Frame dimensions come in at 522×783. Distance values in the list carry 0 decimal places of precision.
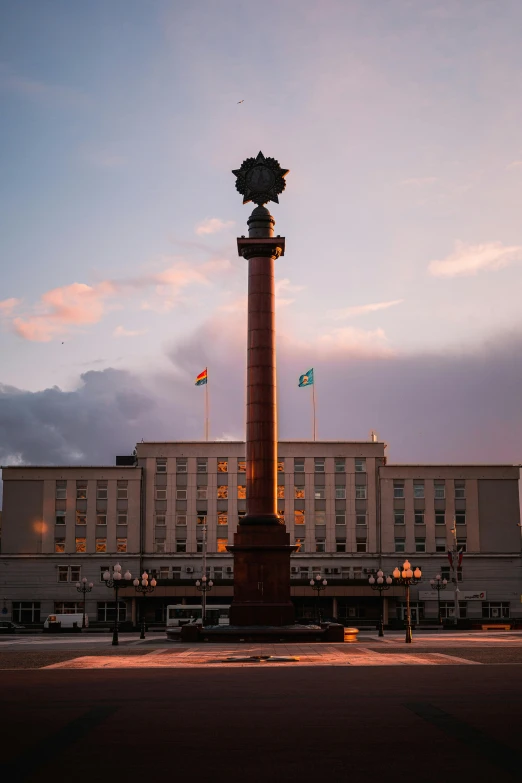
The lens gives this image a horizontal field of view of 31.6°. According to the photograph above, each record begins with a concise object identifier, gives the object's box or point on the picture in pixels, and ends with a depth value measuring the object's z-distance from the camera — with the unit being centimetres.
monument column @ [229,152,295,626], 5041
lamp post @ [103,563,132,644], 5043
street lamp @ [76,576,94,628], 7550
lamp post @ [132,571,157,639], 5947
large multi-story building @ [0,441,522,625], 10212
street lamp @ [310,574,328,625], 7850
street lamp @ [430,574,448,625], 8888
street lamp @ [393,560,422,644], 5199
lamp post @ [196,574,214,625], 8071
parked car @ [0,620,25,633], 8319
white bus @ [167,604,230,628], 9075
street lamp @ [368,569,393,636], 5981
